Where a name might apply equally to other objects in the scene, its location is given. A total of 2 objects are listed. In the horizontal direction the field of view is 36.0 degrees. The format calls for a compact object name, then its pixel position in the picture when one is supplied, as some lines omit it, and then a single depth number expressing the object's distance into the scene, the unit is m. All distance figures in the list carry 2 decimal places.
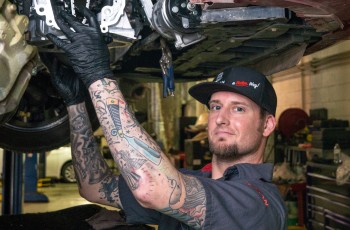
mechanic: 1.61
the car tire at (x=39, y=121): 2.85
